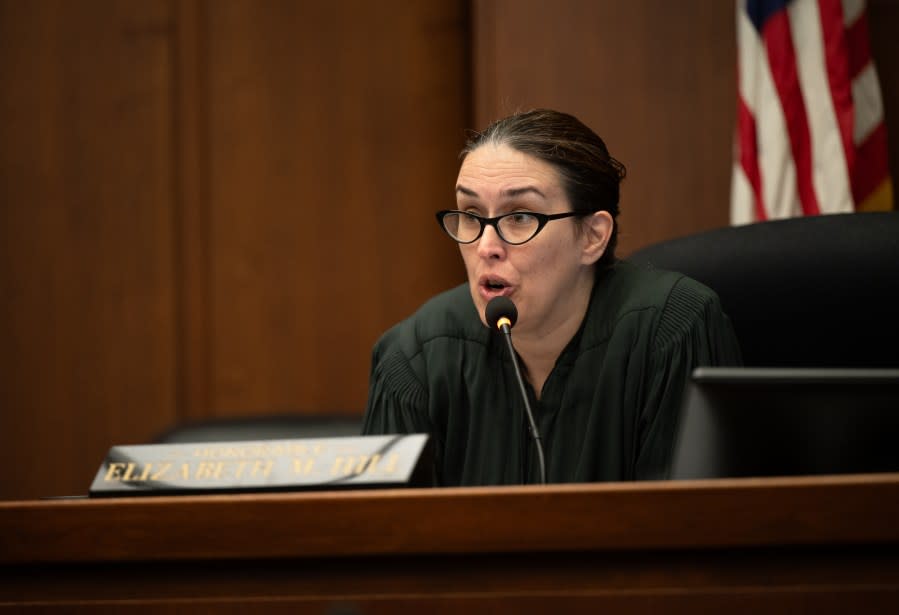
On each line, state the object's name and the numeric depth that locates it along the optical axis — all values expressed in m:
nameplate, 4.72
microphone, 5.12
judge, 5.23
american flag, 5.88
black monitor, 4.73
